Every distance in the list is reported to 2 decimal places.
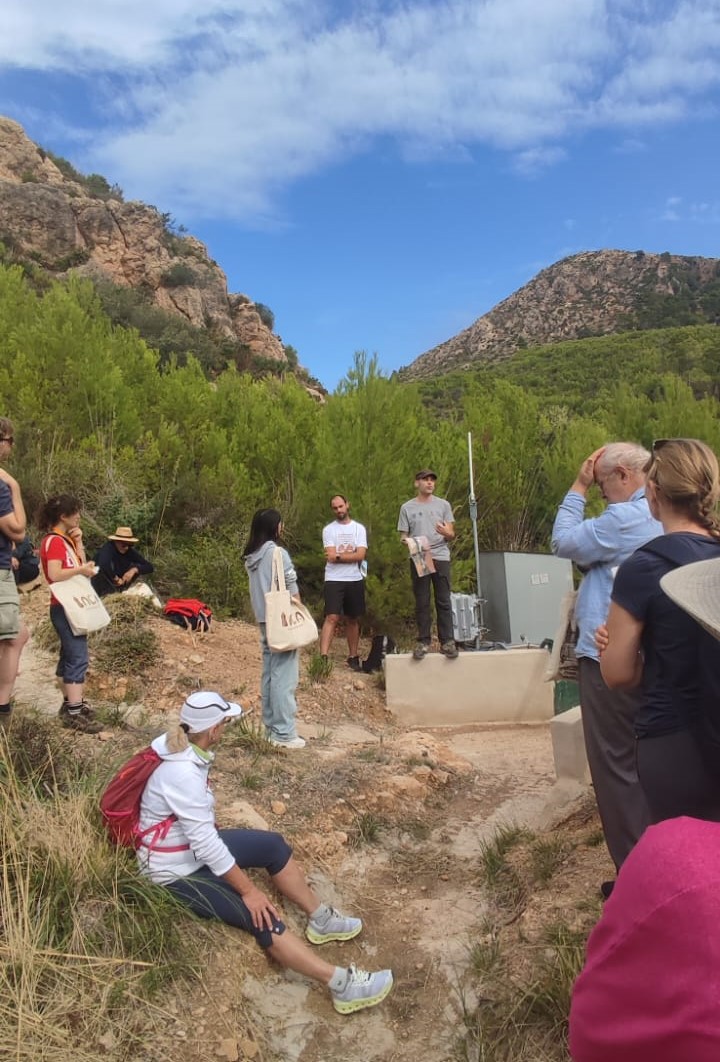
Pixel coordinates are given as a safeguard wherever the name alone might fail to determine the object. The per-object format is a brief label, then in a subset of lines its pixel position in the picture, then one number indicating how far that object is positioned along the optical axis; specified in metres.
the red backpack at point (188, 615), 7.53
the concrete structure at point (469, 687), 7.02
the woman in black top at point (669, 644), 1.93
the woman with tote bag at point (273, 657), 4.89
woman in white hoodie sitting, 2.71
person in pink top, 0.74
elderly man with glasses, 2.79
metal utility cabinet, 8.16
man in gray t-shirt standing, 7.05
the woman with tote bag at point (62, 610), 4.59
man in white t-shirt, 7.27
